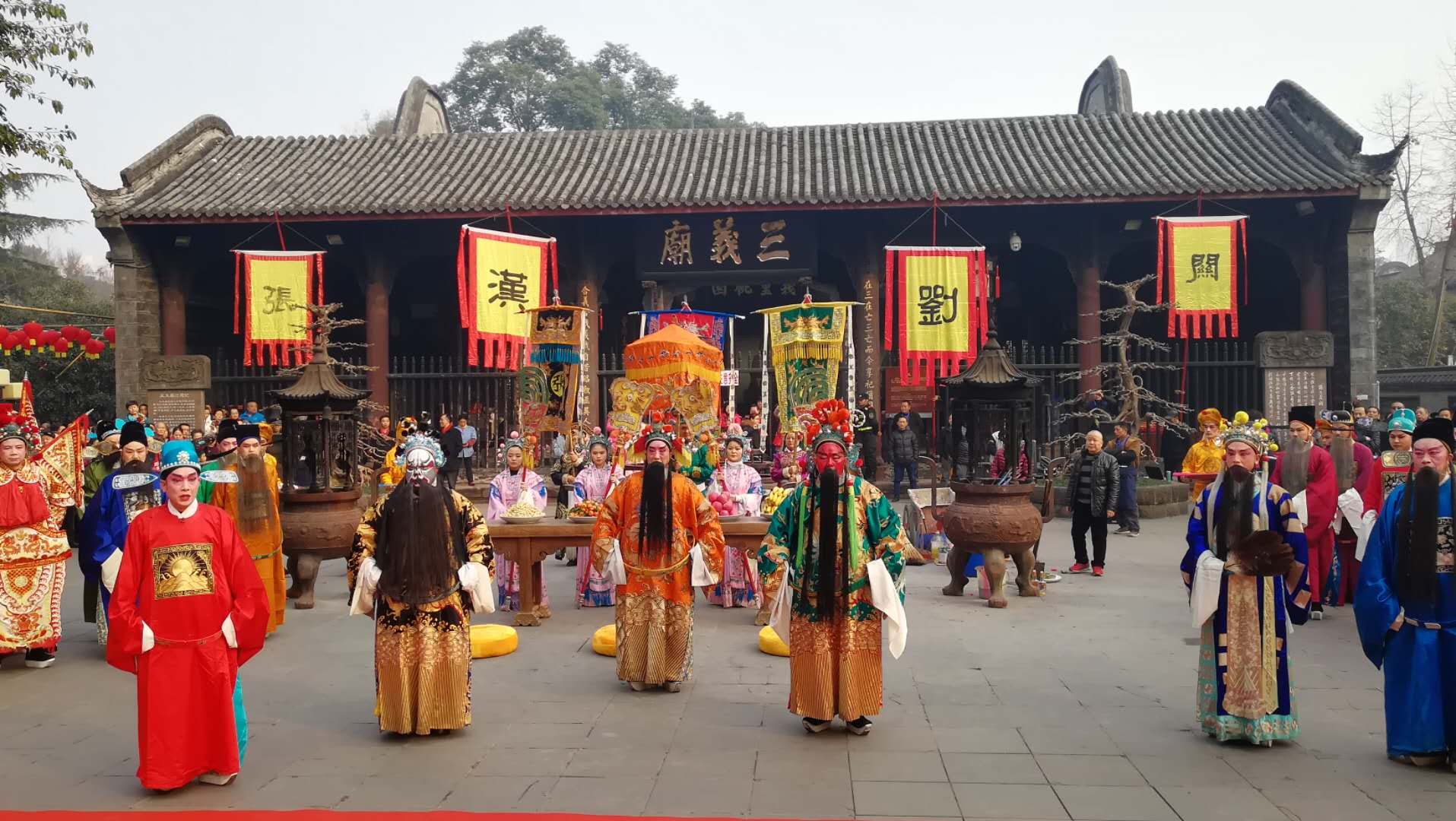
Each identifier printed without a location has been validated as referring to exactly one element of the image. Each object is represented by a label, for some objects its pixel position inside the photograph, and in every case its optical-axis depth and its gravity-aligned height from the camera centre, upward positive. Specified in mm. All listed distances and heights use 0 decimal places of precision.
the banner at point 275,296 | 15734 +1879
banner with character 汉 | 15047 +1947
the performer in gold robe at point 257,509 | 6797 -620
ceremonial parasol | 9547 +513
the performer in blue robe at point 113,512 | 6332 -589
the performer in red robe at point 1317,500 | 7230 -675
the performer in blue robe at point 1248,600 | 4383 -846
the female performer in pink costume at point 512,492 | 7789 -599
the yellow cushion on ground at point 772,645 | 6289 -1450
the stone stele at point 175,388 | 16266 +467
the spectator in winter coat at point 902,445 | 14055 -487
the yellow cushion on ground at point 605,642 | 6312 -1429
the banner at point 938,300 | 15117 +1652
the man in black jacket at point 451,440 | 14352 -367
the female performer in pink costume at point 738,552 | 7809 -1090
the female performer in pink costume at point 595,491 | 7977 -622
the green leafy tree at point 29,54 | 9848 +3632
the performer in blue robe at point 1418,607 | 4102 -831
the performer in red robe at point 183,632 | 3963 -853
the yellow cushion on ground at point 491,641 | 6242 -1405
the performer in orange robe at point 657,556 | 5453 -788
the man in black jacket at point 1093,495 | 8836 -757
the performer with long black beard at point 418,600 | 4590 -842
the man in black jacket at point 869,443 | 15047 -489
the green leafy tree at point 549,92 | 38156 +12417
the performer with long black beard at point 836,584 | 4625 -800
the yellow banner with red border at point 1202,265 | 14914 +2088
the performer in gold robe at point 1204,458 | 10070 -515
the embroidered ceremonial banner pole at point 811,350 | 10961 +665
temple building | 15508 +3089
